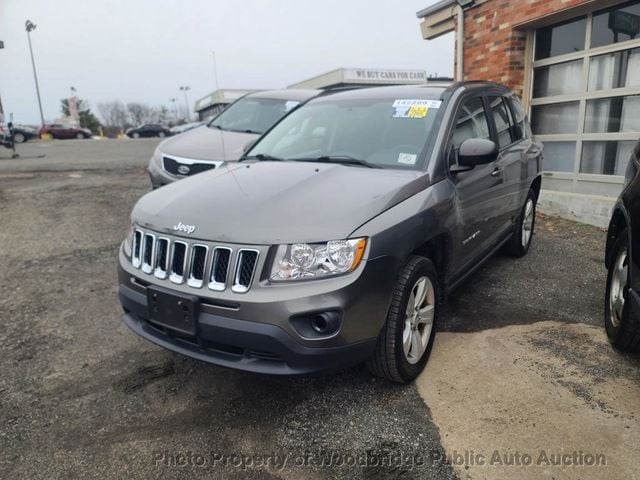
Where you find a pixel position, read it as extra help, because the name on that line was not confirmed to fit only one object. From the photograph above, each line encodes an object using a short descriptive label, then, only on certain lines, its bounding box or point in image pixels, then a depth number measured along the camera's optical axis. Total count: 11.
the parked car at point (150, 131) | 45.62
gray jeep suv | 2.38
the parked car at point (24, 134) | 31.81
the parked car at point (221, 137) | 6.31
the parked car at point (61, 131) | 41.47
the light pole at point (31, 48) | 46.60
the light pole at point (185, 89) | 86.75
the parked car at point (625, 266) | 2.73
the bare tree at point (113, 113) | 96.62
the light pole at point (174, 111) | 96.29
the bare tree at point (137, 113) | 94.88
